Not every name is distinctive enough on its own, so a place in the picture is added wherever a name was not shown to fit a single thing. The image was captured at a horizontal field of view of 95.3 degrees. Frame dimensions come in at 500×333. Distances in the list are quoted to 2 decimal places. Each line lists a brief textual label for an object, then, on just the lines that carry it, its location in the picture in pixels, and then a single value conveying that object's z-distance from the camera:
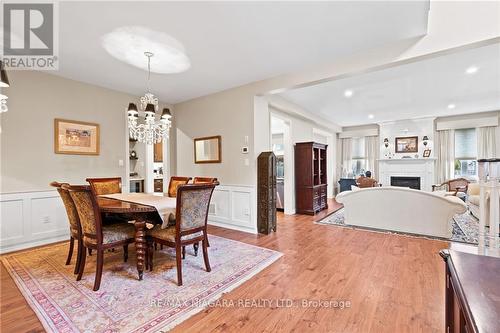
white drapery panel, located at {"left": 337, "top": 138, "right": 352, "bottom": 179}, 8.85
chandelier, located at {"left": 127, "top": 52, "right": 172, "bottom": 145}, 2.97
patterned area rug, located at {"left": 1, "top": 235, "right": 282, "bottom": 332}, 1.77
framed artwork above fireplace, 7.54
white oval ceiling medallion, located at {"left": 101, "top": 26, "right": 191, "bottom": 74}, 2.53
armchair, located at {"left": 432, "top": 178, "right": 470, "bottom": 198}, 6.09
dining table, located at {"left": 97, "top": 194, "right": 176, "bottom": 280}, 2.27
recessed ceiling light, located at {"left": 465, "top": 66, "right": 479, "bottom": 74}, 3.66
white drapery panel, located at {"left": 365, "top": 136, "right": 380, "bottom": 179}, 8.31
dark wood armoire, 5.58
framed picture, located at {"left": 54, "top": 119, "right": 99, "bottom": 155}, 3.72
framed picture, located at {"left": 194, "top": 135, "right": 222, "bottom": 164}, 4.66
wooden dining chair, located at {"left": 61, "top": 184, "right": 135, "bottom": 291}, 2.15
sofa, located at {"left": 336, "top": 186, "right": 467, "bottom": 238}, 3.56
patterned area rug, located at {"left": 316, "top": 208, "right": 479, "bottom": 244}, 3.54
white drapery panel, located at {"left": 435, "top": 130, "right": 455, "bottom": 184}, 7.04
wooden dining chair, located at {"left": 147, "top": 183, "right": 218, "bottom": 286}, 2.30
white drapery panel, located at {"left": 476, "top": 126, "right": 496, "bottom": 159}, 6.46
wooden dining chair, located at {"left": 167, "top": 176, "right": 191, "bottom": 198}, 3.80
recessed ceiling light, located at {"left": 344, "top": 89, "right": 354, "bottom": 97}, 4.72
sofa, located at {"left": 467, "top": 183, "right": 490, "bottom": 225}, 4.63
